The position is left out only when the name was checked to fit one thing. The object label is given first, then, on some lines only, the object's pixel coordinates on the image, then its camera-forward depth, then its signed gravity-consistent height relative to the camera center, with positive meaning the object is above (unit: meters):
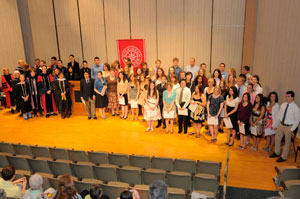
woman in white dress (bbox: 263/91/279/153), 5.96 -1.83
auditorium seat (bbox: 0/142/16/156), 5.80 -2.36
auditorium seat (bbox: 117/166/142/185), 4.43 -2.30
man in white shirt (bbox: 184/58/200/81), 9.30 -1.11
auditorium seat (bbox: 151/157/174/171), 4.89 -2.32
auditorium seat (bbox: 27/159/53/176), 4.89 -2.33
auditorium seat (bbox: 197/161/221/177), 4.63 -2.29
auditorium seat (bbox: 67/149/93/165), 5.34 -2.35
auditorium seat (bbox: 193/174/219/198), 4.10 -2.28
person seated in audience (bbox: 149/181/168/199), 2.74 -1.58
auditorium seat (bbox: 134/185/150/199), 3.70 -2.14
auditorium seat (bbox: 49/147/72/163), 5.44 -2.34
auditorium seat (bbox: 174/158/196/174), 4.76 -2.31
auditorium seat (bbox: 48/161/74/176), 4.77 -2.31
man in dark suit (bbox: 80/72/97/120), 8.62 -1.82
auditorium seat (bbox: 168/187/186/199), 3.62 -2.14
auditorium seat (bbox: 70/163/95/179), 4.65 -2.32
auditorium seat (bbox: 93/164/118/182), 4.53 -2.30
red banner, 10.77 -0.48
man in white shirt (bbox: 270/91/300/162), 5.61 -1.82
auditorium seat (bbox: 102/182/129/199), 3.77 -2.14
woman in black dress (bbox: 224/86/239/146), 6.47 -1.73
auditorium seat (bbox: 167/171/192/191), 4.21 -2.28
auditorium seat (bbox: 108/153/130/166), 5.12 -2.33
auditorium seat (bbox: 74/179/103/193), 3.94 -2.17
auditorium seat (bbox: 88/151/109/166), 5.23 -2.33
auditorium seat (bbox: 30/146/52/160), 5.57 -2.35
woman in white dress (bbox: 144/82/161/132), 7.50 -1.90
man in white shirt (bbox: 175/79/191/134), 7.16 -1.67
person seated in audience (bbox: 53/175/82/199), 2.84 -1.66
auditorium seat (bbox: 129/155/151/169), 5.00 -2.33
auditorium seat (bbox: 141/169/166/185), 4.32 -2.24
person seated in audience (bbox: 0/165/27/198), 3.60 -1.97
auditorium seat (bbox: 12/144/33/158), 5.68 -2.36
